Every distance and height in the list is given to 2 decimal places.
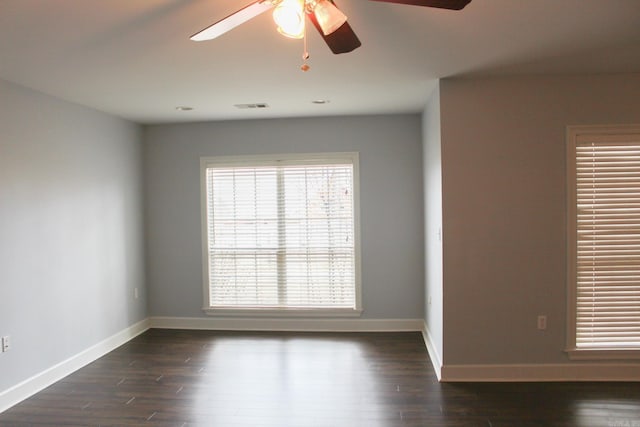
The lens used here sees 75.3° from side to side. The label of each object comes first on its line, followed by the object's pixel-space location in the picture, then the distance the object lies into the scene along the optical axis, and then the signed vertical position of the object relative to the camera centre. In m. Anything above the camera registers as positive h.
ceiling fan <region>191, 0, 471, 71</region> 1.57 +0.74
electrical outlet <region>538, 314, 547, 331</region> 3.32 -1.01
